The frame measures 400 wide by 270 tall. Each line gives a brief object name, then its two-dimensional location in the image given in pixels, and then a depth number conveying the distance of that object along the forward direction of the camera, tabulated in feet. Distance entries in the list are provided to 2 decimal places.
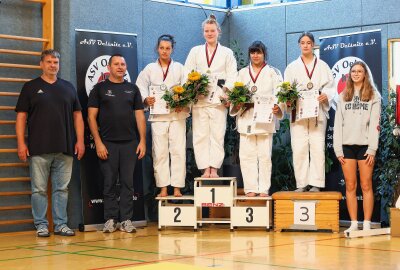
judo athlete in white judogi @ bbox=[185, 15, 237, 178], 22.97
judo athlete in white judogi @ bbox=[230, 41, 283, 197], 22.70
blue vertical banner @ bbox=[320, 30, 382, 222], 23.41
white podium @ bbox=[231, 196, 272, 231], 22.04
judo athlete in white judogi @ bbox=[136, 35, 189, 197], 23.17
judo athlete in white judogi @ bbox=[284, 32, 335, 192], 22.61
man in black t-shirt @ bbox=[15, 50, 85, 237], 20.74
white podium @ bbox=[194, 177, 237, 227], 22.41
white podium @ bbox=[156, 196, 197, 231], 22.39
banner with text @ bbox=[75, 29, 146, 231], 22.80
